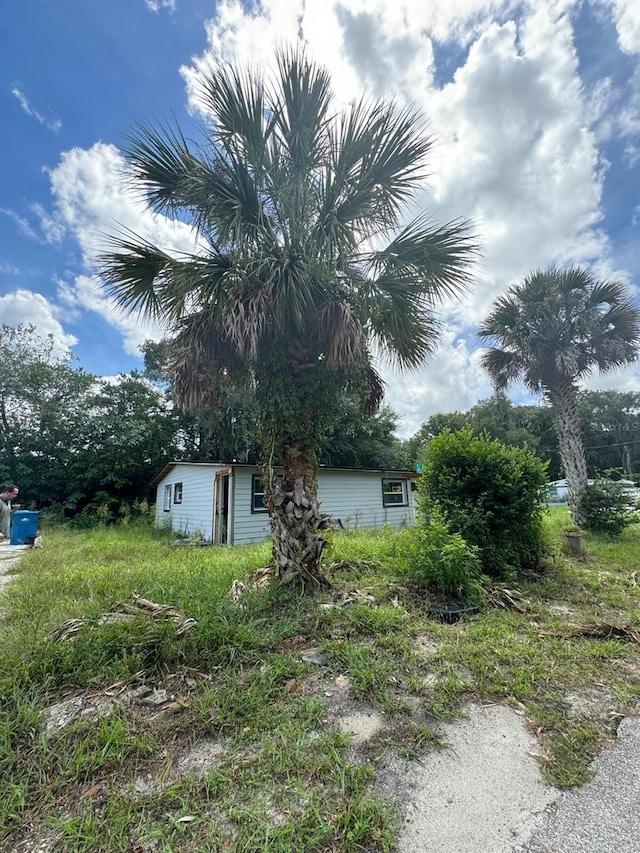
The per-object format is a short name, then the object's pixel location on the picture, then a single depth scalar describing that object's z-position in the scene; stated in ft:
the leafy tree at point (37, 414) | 46.65
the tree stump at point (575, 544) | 21.25
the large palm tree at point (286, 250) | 12.88
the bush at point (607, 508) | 27.30
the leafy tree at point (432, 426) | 98.84
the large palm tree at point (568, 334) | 29.40
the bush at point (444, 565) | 13.30
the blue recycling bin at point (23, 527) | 29.30
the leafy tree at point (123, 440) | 47.98
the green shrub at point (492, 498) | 17.38
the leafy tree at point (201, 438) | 51.59
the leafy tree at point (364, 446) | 60.39
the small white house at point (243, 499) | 32.86
